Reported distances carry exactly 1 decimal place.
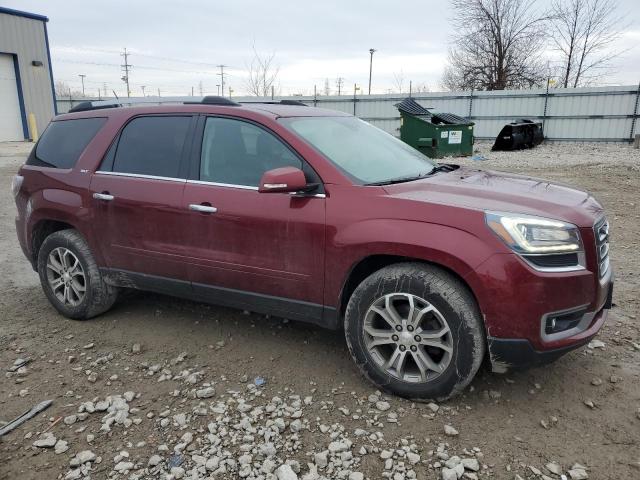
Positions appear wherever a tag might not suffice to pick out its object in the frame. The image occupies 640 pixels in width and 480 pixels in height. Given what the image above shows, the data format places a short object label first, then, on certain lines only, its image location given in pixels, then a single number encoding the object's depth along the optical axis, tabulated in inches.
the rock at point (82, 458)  99.5
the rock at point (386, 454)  99.7
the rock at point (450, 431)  105.8
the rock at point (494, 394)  119.1
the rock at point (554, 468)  94.4
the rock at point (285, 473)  94.0
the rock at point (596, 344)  140.9
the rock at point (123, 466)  97.7
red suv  105.7
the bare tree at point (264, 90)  1059.9
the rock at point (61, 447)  103.9
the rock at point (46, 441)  105.6
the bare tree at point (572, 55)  1111.0
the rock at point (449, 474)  93.5
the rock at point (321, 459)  98.1
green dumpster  626.2
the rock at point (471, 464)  95.7
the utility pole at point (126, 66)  3065.9
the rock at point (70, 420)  113.4
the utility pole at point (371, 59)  2404.0
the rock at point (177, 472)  95.7
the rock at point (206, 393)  121.9
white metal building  863.1
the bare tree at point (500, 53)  1120.2
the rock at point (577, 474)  92.6
